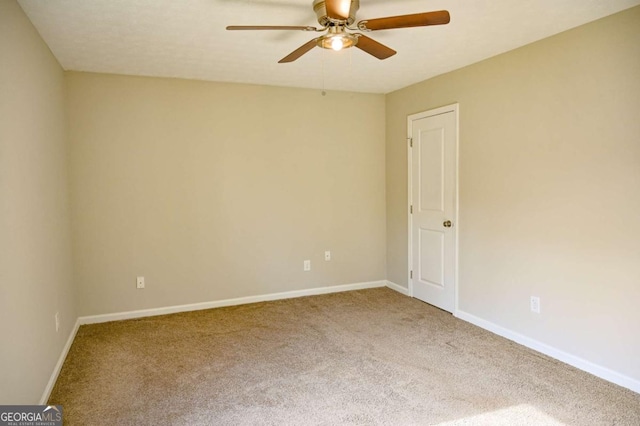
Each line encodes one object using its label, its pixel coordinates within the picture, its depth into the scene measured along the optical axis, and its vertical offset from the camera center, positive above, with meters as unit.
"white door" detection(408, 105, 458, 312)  4.05 -0.22
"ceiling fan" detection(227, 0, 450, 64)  2.01 +0.84
